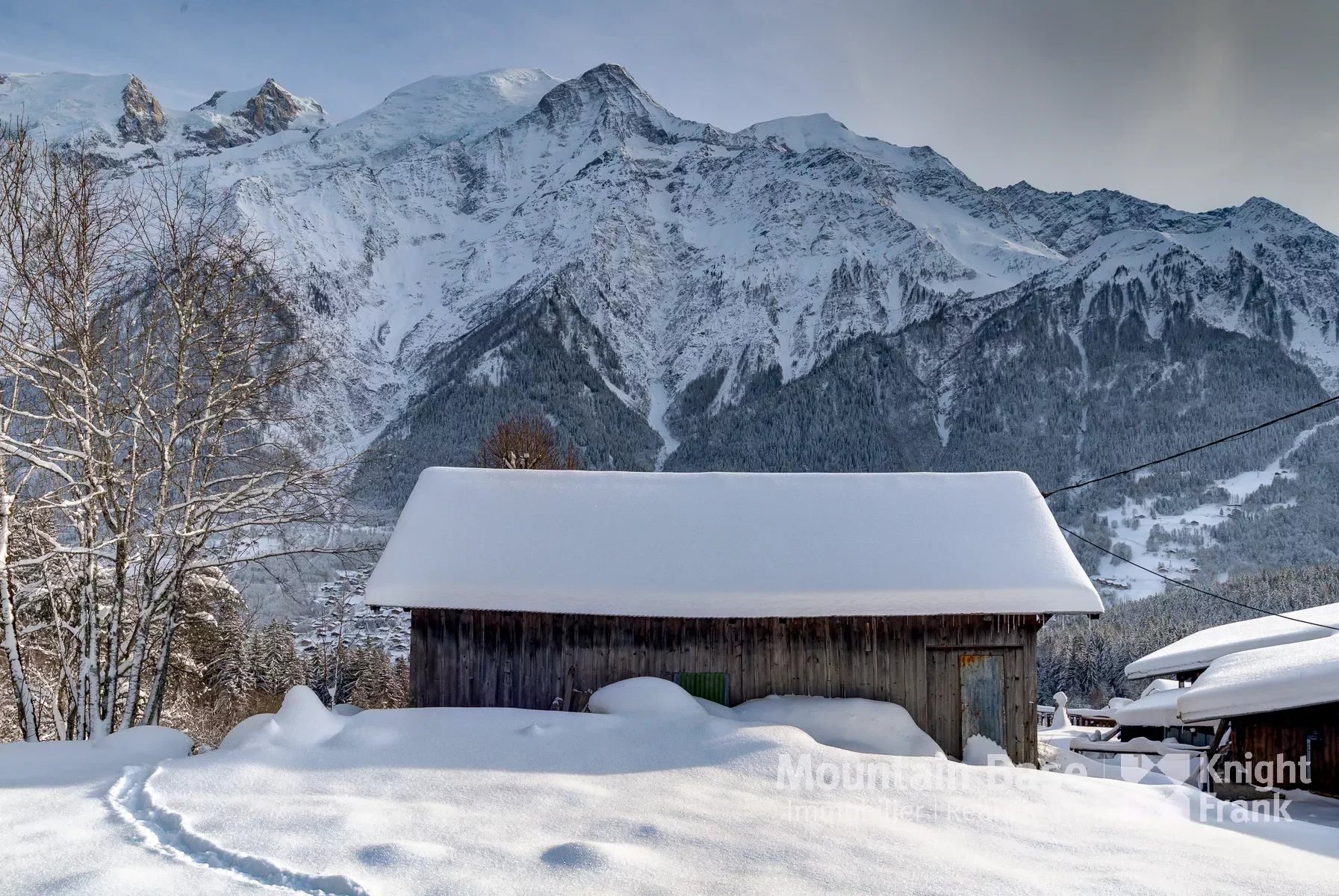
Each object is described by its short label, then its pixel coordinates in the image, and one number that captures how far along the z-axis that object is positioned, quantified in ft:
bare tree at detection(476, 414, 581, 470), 111.75
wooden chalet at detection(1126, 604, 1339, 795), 39.78
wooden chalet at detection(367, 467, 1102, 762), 41.70
